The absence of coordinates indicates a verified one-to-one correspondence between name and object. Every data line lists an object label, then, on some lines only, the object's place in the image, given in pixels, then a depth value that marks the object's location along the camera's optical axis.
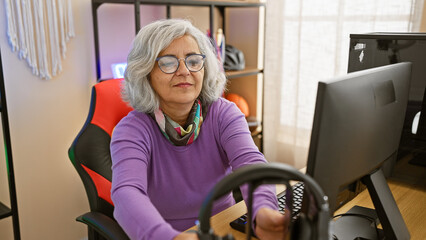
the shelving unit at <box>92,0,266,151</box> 2.94
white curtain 2.34
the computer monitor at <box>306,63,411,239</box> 0.77
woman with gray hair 1.24
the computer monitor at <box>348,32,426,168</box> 1.29
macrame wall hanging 1.93
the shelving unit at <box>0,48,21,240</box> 1.72
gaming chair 1.34
